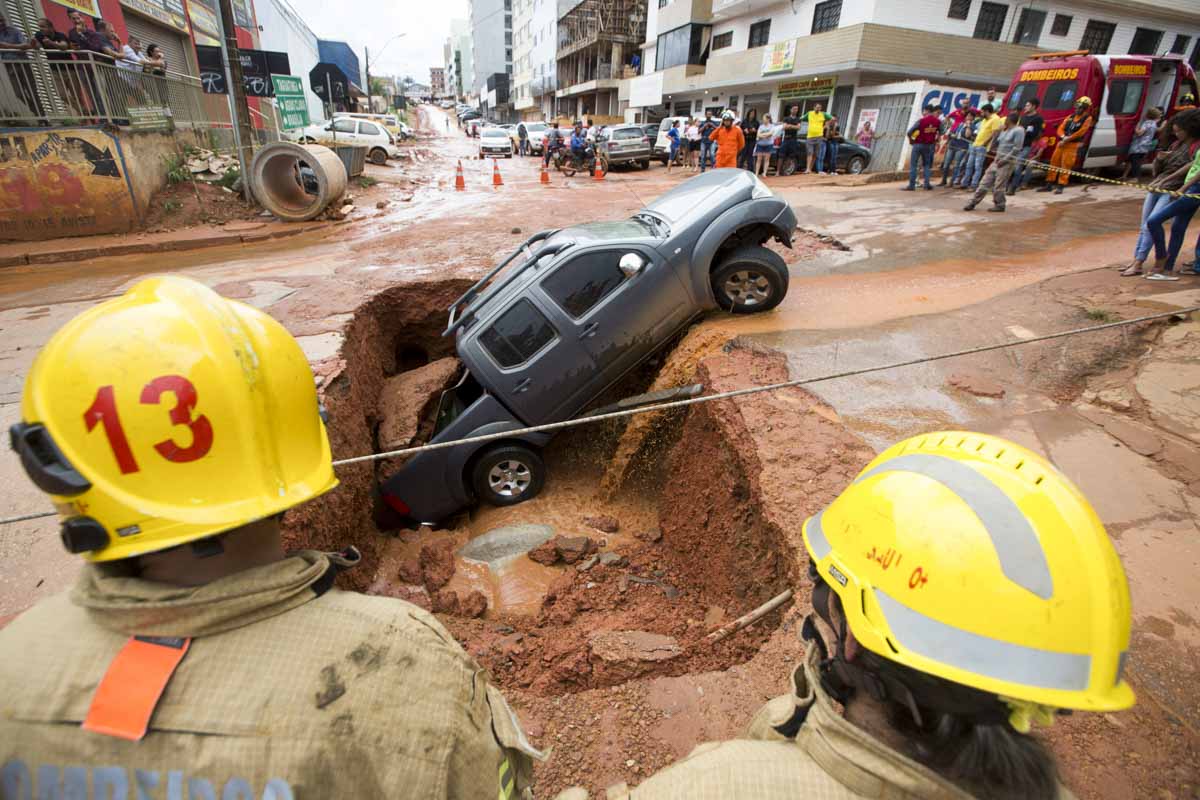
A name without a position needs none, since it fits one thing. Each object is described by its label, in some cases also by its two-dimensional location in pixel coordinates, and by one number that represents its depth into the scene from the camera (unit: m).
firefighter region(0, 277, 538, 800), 0.84
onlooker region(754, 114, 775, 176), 16.41
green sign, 11.99
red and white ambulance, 11.25
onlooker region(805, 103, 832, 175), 16.69
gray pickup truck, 4.55
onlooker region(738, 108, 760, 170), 17.67
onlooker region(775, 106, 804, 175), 17.16
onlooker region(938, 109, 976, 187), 12.09
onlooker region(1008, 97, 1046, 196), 10.36
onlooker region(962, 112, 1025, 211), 9.50
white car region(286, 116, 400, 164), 21.09
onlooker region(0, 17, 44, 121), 9.46
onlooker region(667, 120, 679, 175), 21.14
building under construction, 41.94
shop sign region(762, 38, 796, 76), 22.59
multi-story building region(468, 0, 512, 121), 88.50
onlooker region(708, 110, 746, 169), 13.52
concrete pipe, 11.45
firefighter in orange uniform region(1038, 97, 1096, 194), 10.45
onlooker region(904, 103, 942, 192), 11.19
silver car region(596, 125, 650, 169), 20.84
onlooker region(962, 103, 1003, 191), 10.31
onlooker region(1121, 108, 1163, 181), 11.46
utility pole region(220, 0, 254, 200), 11.05
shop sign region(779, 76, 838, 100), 22.03
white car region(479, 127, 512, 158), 29.06
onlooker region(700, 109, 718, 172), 18.01
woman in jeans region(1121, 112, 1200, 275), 5.38
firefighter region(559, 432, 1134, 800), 0.99
